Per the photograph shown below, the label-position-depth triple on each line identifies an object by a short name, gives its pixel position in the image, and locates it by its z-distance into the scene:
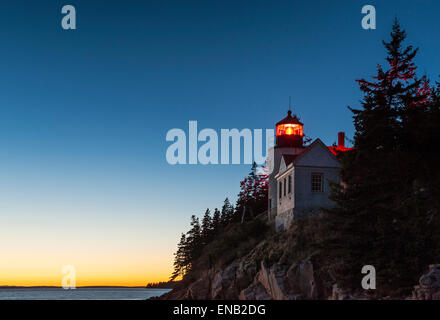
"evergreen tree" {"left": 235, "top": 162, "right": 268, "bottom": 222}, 70.00
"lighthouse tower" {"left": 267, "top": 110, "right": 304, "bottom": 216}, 45.00
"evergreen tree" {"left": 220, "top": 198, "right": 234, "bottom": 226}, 78.38
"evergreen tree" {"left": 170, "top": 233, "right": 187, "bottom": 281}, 92.51
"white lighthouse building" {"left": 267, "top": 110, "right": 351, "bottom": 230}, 39.38
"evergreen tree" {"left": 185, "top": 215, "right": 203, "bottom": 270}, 82.69
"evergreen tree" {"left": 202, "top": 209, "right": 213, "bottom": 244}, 80.76
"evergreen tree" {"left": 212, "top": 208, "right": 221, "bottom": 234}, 81.15
